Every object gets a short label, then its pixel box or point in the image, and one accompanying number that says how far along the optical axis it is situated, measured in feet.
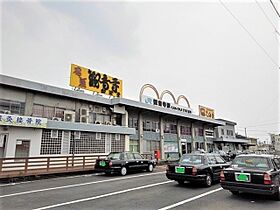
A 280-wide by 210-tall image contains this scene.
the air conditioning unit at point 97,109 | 67.20
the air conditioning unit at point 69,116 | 58.59
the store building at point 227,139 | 136.50
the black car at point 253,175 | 23.07
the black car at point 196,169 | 31.12
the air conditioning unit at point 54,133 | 53.26
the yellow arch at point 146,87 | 84.14
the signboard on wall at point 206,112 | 122.01
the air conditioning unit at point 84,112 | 62.42
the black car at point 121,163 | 45.06
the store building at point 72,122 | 47.83
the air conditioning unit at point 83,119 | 61.97
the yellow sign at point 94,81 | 63.72
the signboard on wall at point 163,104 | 85.49
